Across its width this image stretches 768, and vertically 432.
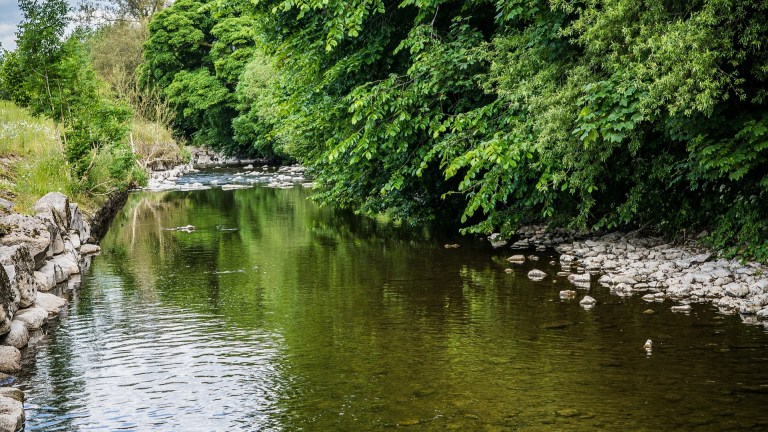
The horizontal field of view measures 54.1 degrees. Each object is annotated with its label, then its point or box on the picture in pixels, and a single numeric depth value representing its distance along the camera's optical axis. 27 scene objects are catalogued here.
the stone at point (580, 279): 12.99
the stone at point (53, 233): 15.69
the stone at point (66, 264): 15.35
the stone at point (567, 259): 15.03
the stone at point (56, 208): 17.09
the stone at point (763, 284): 11.13
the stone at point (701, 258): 12.93
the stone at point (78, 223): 19.30
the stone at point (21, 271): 11.66
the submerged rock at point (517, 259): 15.55
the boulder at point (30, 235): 13.71
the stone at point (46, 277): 13.83
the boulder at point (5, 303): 10.31
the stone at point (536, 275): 13.80
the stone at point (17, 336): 10.39
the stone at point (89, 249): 18.91
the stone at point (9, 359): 9.44
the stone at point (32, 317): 11.29
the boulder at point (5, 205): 16.50
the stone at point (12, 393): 8.20
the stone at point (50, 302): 12.51
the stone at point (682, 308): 10.99
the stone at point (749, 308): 10.65
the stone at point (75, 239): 18.08
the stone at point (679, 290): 11.85
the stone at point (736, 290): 11.28
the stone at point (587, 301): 11.60
